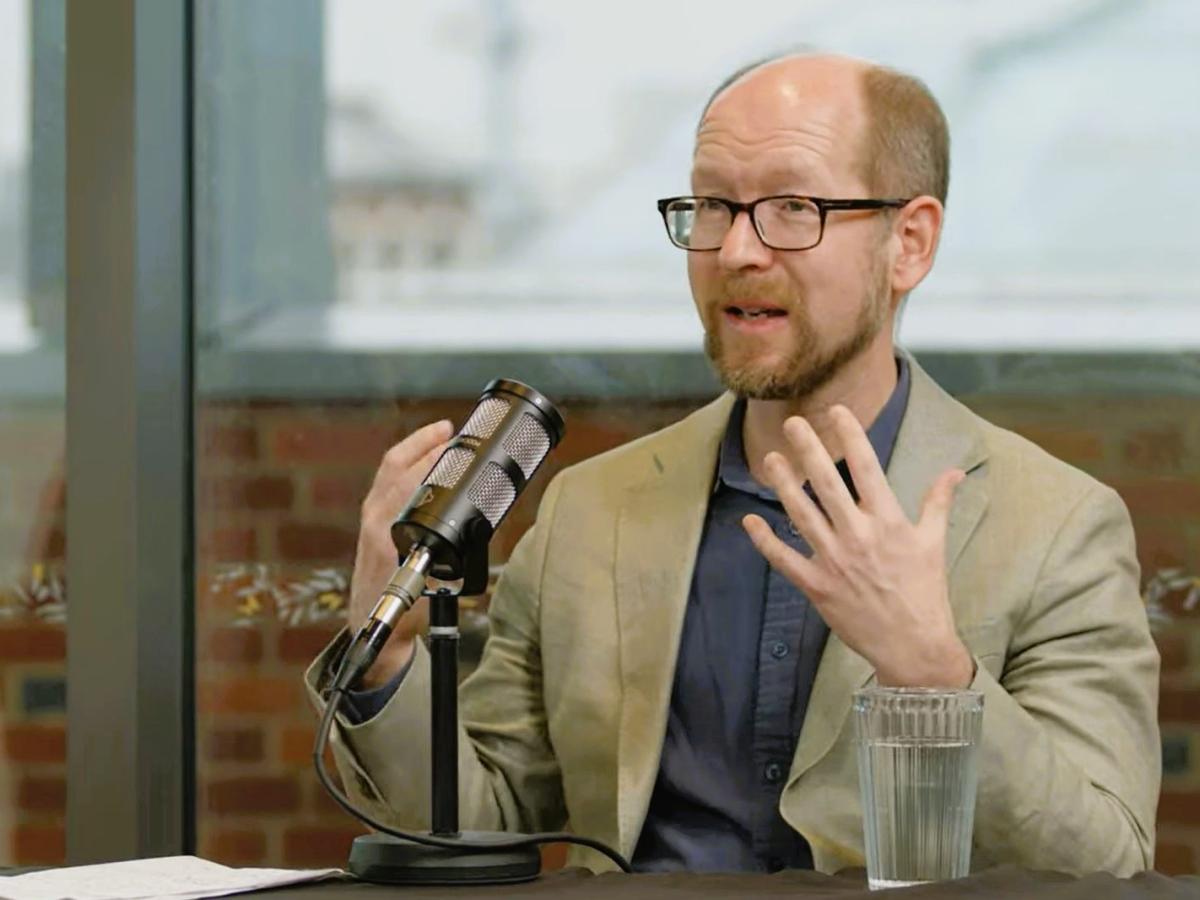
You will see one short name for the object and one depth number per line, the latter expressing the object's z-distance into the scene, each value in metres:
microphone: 4.58
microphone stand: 4.58
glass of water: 4.56
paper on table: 4.50
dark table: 4.49
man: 4.85
